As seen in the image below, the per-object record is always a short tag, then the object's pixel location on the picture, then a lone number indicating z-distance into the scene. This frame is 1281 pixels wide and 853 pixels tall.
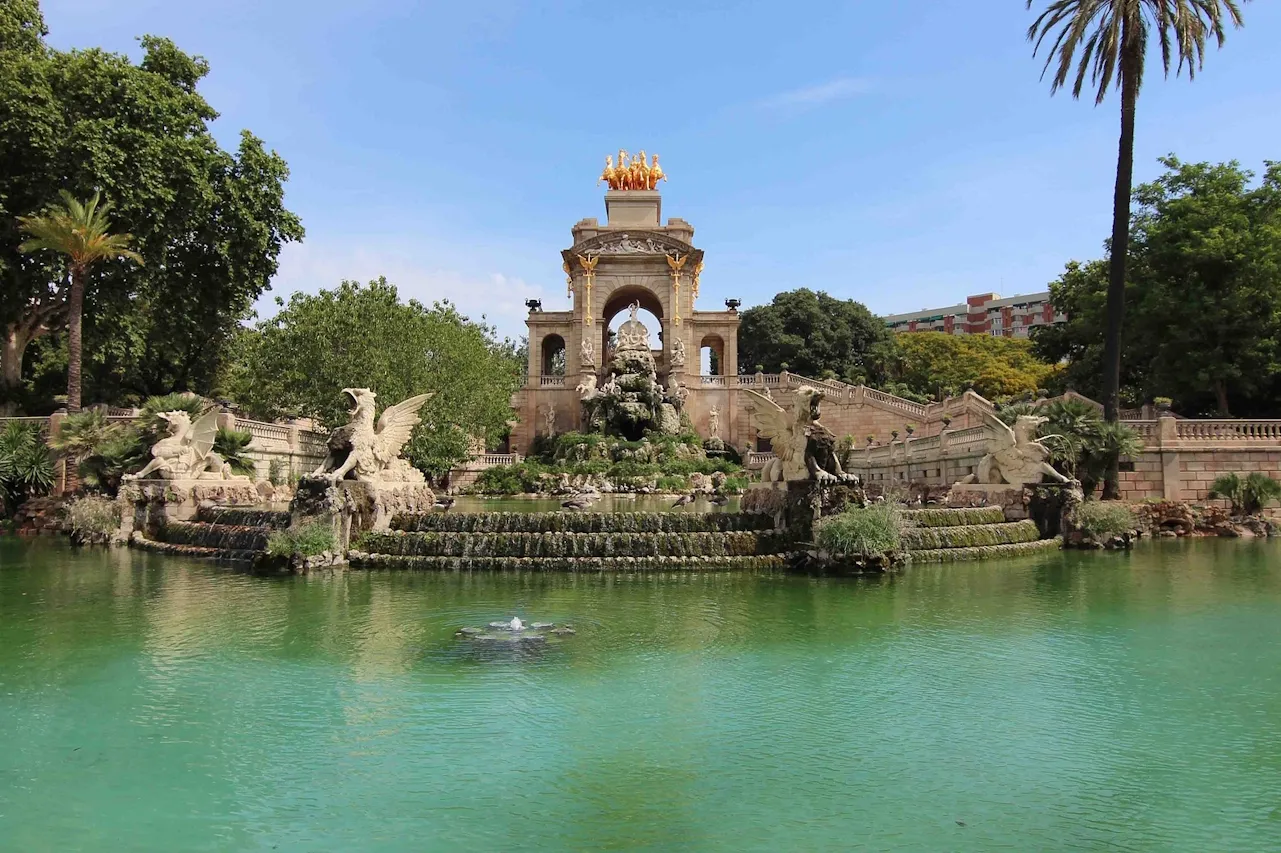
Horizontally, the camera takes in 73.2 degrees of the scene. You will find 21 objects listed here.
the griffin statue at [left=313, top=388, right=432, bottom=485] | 16.53
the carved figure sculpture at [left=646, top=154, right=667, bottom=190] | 61.44
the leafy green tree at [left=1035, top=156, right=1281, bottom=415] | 26.12
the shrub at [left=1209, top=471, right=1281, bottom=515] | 20.94
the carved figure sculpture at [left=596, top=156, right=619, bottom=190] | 61.31
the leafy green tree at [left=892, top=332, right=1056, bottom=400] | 58.69
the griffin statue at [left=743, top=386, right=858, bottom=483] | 16.02
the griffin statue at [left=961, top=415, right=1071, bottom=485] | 19.64
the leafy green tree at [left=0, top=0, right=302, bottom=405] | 26.25
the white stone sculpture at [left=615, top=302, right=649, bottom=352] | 52.12
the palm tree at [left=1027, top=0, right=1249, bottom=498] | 21.39
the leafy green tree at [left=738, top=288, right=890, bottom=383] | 69.56
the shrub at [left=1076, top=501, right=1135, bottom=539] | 18.75
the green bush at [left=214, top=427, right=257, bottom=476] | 24.61
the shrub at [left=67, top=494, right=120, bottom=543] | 19.77
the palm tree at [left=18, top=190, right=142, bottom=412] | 24.33
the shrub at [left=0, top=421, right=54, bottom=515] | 23.34
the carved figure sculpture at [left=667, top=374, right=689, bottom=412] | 51.09
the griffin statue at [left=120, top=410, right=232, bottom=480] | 20.30
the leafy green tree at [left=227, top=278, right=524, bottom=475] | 29.12
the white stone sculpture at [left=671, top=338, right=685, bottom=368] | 54.62
